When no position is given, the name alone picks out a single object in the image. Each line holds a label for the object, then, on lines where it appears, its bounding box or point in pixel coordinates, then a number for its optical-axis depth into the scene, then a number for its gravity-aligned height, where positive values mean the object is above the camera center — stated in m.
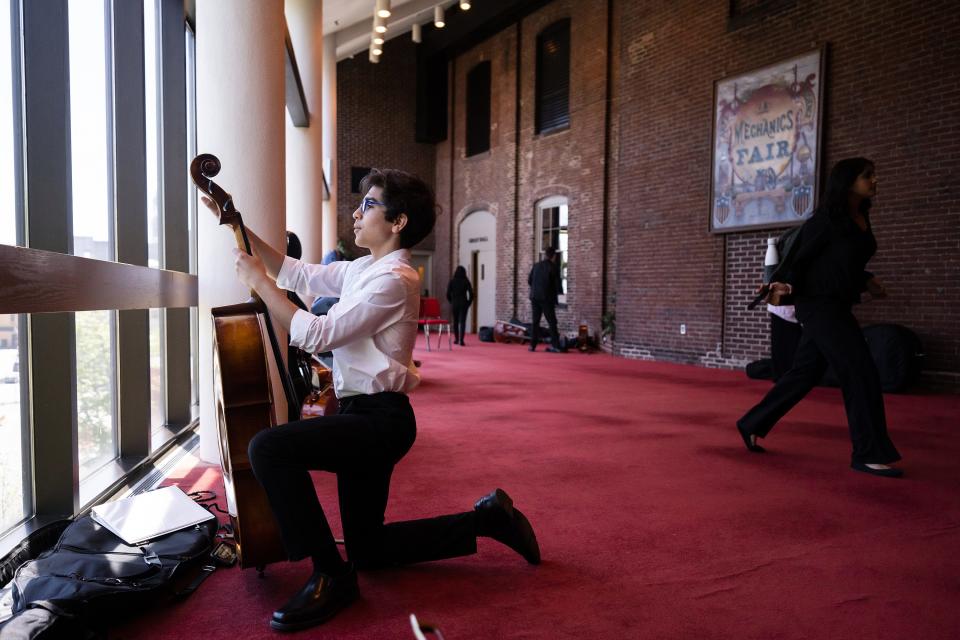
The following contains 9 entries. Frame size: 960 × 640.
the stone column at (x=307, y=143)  6.76 +1.53
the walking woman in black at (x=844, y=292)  3.20 +0.01
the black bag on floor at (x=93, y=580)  1.49 -0.76
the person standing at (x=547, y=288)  10.30 +0.06
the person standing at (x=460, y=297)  11.67 -0.10
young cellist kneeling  1.73 -0.36
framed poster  7.33 +1.71
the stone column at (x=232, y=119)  3.19 +0.81
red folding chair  10.26 -0.27
